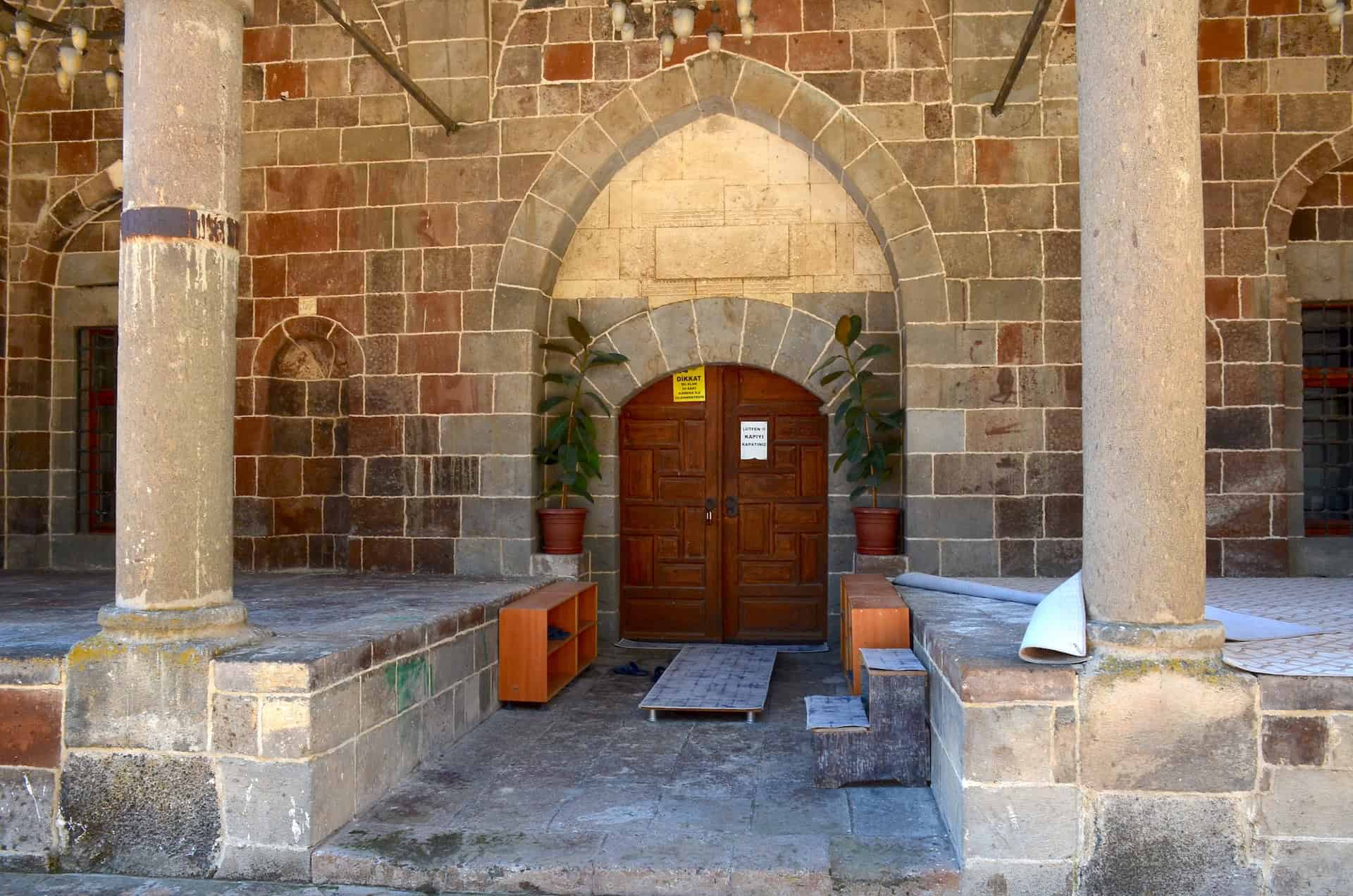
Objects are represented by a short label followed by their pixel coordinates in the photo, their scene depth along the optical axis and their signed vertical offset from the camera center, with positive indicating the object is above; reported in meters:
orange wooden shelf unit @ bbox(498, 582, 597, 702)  5.65 -0.88
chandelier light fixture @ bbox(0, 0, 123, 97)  6.14 +2.38
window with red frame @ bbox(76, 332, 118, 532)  7.96 +0.36
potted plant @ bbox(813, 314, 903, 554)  6.86 +0.18
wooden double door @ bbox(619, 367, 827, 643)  7.59 -0.29
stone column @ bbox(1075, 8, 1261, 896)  3.27 -0.15
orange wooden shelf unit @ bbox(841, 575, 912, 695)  4.95 -0.66
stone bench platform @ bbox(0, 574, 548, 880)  3.60 -0.89
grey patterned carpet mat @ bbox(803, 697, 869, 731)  4.23 -0.94
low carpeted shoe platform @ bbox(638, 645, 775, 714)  5.43 -1.09
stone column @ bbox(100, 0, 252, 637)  3.77 +0.49
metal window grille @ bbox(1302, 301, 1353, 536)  7.07 +0.33
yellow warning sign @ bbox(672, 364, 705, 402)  7.66 +0.58
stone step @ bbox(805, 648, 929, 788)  4.19 -0.99
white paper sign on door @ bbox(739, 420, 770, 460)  7.59 +0.21
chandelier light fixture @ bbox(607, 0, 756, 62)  5.90 +2.36
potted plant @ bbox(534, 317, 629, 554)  7.12 +0.16
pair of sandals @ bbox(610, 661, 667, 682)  6.58 -1.15
